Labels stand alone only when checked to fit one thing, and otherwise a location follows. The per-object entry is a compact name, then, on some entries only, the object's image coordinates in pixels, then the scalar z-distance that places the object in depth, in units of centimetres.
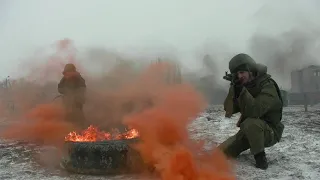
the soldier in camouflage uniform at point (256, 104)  532
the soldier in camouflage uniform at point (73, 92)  856
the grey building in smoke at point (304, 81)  2270
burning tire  545
